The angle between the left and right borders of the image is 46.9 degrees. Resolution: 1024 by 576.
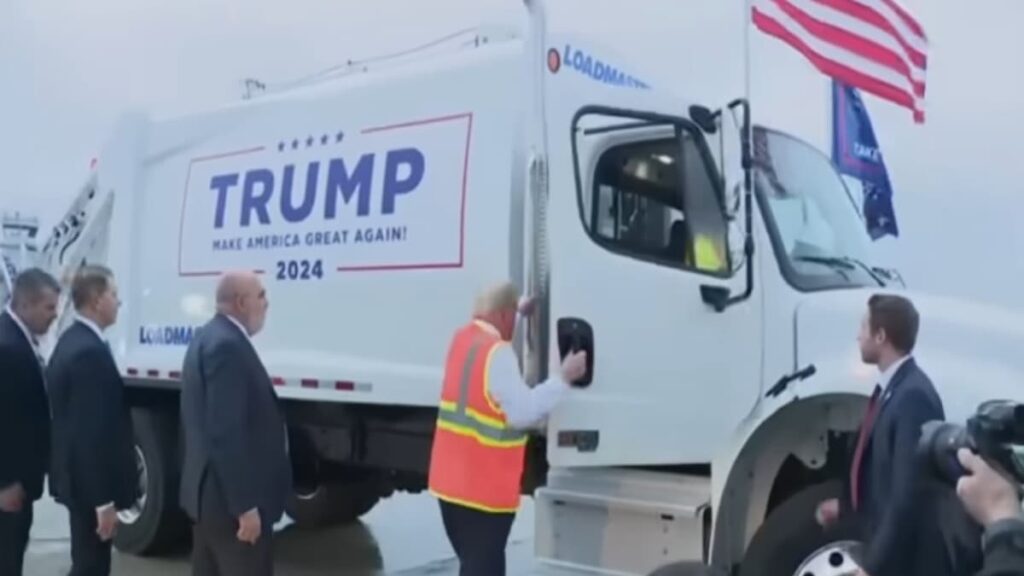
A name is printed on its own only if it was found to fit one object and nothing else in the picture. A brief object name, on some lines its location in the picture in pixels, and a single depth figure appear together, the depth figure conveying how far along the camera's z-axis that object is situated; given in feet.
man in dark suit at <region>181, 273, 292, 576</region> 14.16
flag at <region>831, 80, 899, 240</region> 19.42
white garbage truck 15.42
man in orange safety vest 15.33
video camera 6.14
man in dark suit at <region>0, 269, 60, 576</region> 16.55
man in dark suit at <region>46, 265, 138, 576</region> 16.37
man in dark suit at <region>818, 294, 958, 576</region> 11.22
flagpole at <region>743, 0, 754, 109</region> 15.31
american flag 16.70
